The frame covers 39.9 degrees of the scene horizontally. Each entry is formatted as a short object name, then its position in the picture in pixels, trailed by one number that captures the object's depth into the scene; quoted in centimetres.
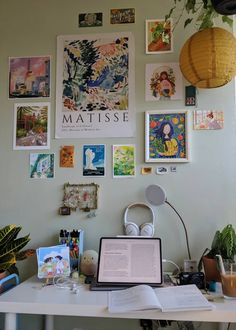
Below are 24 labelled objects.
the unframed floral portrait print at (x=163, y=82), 203
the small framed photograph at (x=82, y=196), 204
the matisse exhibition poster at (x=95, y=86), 206
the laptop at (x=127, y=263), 163
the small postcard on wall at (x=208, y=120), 199
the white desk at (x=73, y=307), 133
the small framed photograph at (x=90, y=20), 214
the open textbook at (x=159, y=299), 132
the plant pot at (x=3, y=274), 177
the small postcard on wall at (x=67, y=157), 208
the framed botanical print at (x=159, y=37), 206
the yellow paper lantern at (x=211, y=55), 169
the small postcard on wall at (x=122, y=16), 211
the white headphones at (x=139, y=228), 191
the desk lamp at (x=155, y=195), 188
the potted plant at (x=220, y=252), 167
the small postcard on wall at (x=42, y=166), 209
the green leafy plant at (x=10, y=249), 177
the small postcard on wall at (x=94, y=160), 205
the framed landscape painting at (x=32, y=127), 211
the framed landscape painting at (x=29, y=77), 214
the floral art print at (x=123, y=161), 203
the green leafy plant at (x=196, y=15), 177
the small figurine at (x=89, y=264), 180
